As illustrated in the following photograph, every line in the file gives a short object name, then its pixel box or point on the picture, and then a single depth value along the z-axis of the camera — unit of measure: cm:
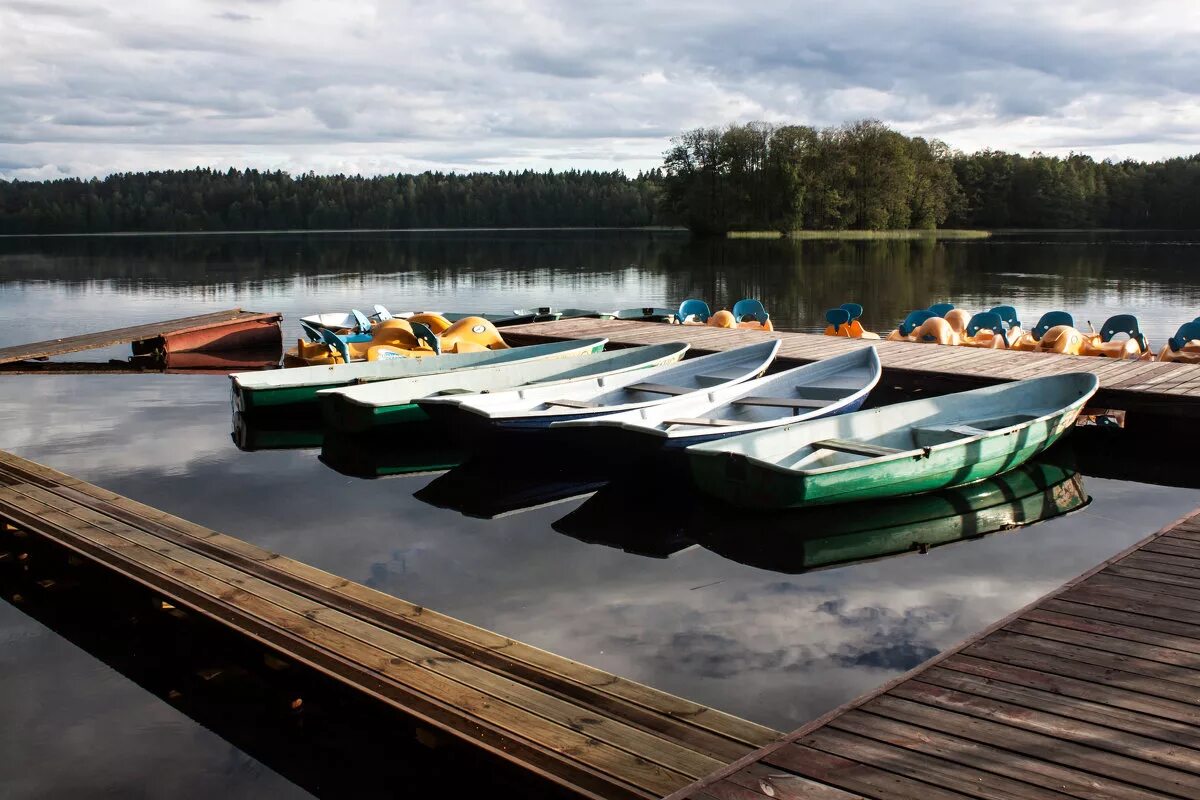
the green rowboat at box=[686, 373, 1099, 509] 834
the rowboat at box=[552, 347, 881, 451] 923
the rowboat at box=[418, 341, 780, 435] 985
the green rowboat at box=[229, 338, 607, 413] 1249
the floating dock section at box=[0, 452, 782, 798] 415
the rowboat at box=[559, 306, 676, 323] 2123
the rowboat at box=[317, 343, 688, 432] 1137
